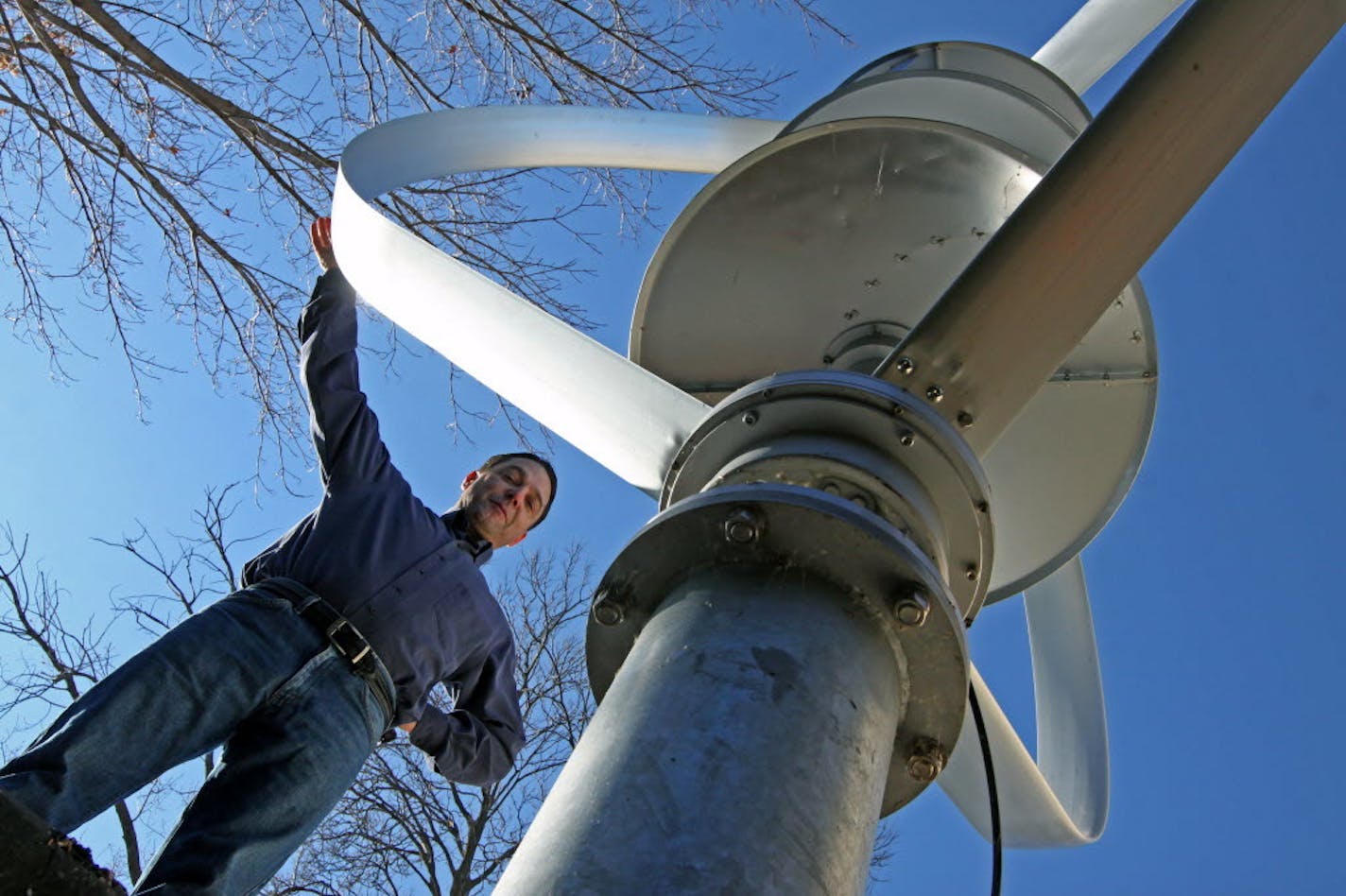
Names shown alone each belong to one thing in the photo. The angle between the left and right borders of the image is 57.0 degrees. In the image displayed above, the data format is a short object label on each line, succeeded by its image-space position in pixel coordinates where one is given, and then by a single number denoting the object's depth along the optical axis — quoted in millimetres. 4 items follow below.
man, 3006
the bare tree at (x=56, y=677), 9875
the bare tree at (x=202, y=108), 7398
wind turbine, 1709
